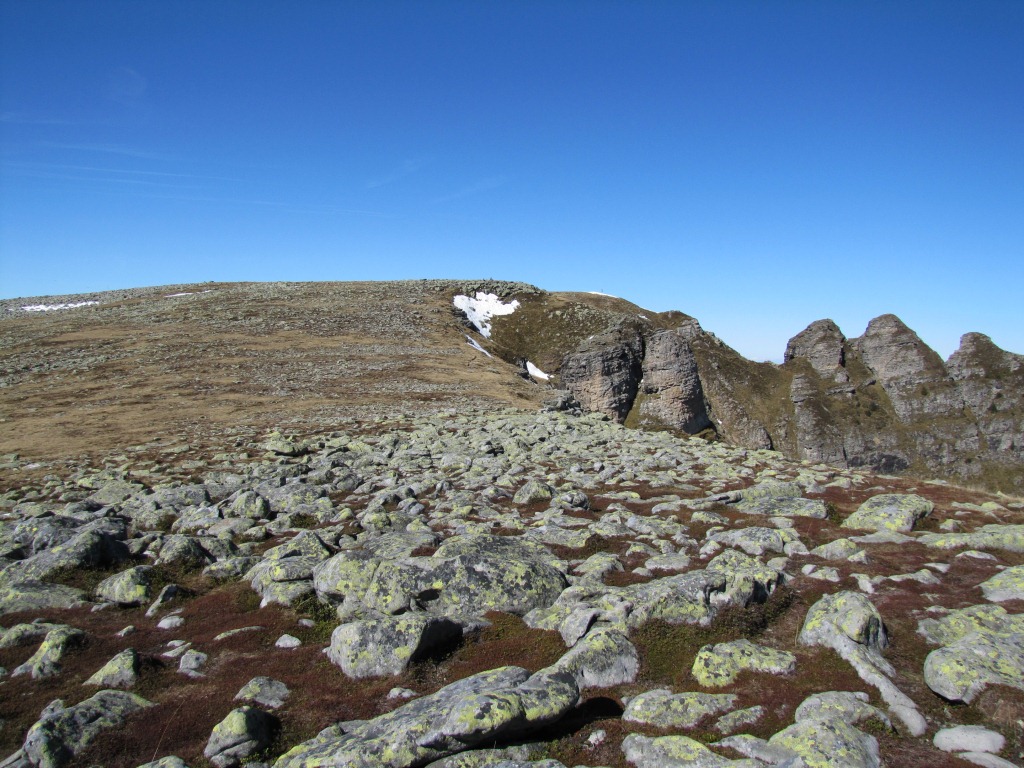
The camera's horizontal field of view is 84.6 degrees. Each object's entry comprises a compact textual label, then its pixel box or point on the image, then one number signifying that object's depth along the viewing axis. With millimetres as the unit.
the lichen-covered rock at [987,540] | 17516
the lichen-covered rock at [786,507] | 22069
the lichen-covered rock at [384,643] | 12781
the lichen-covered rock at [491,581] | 15180
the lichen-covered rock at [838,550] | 17203
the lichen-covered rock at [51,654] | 13352
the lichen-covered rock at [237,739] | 9992
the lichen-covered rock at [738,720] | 9875
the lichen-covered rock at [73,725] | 9930
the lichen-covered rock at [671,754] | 8805
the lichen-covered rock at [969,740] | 8953
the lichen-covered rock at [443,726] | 8891
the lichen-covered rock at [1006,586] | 13847
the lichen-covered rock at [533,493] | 25656
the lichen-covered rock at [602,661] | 11727
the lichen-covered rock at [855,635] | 10922
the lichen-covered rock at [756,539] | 18000
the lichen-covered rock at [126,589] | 17438
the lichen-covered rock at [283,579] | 16672
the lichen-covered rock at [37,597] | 17000
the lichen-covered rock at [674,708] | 10300
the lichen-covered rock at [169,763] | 9570
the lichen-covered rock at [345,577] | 15680
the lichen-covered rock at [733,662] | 11414
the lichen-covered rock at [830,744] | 8414
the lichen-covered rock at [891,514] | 20266
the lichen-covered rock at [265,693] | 11859
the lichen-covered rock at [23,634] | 14633
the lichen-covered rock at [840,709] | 9712
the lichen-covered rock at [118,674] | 12552
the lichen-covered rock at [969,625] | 12148
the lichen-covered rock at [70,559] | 18830
